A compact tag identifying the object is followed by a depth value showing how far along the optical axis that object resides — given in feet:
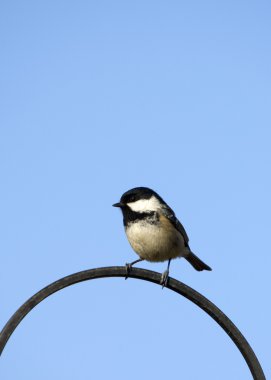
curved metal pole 23.50
